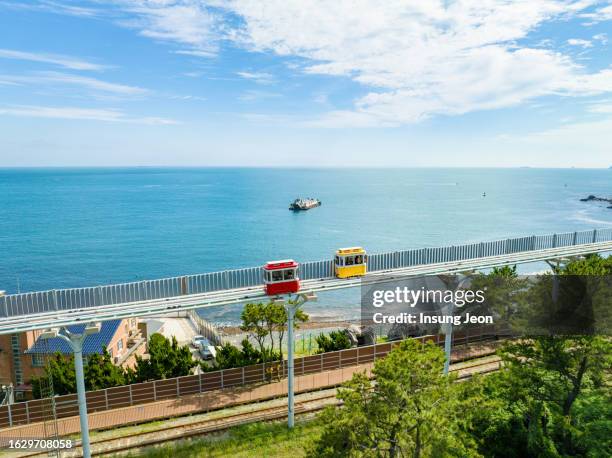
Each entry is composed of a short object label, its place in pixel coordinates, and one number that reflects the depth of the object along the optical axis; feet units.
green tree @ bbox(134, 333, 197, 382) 71.66
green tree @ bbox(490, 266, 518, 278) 90.74
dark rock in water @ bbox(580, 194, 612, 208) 517.55
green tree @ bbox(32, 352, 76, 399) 65.99
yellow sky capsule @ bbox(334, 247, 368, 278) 67.72
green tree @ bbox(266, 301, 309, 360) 77.71
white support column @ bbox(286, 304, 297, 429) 60.39
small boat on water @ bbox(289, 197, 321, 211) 444.96
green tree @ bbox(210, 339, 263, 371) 76.59
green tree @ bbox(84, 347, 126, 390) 67.26
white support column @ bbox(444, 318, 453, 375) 67.25
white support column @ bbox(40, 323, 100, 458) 48.96
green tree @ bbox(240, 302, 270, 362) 77.00
